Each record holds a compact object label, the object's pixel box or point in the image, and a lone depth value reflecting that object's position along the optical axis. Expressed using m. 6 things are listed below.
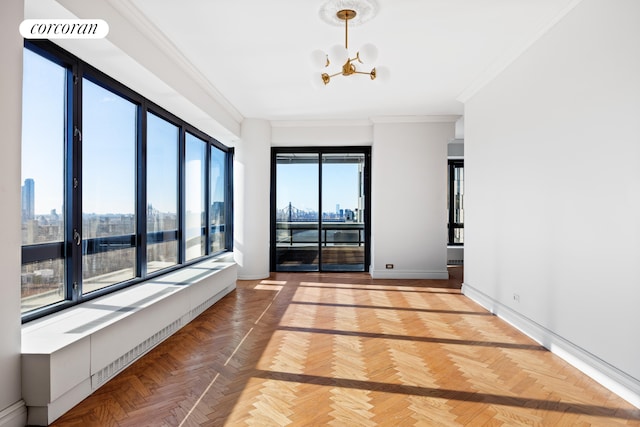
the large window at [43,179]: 2.71
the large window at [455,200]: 9.38
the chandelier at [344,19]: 3.11
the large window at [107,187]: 3.36
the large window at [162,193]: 4.57
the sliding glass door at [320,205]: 7.76
